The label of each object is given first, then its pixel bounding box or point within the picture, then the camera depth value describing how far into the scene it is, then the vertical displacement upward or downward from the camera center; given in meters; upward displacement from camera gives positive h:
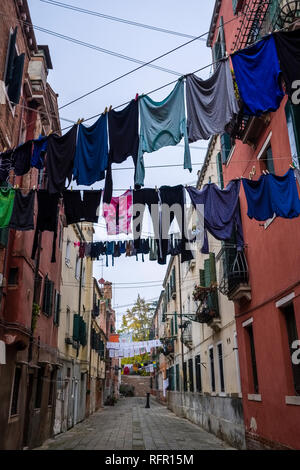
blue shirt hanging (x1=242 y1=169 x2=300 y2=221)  7.19 +3.33
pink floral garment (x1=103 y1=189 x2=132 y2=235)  9.88 +4.06
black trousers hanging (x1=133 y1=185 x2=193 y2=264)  8.67 +3.73
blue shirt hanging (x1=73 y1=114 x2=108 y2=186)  7.77 +4.32
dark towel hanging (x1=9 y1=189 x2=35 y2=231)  8.34 +3.44
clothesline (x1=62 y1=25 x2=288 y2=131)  7.56 +5.44
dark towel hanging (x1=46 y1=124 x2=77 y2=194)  7.90 +4.25
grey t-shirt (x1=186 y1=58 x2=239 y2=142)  7.24 +4.91
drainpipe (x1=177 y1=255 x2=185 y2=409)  25.22 +4.20
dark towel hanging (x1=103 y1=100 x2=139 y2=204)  7.69 +4.56
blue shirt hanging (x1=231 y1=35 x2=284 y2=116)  6.75 +5.01
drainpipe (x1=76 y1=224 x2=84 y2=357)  22.71 +6.26
